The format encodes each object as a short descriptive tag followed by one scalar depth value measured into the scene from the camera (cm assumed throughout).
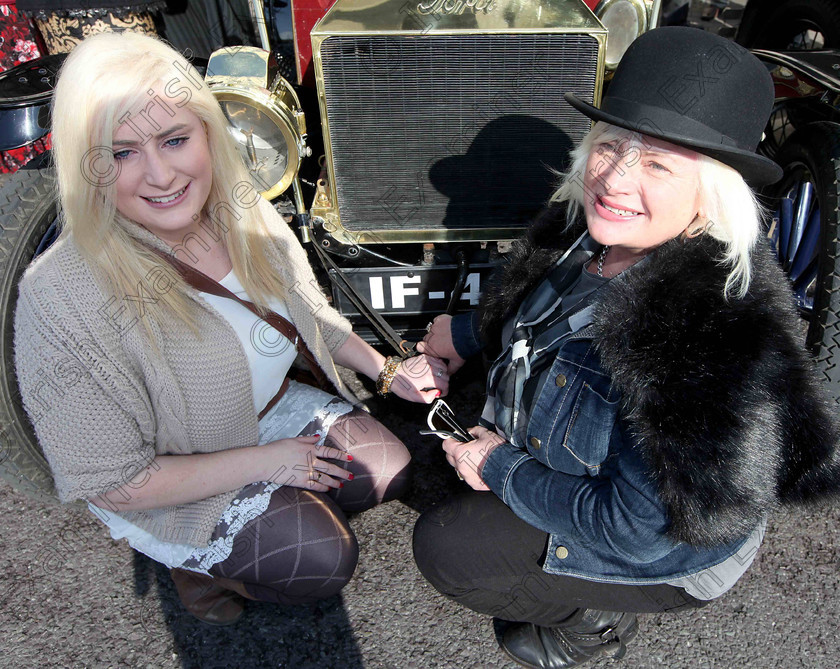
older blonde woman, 120
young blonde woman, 142
